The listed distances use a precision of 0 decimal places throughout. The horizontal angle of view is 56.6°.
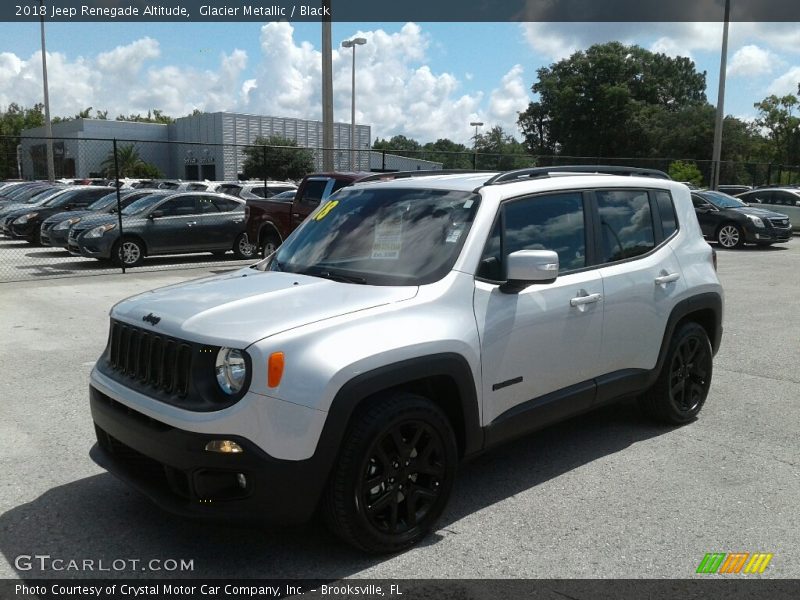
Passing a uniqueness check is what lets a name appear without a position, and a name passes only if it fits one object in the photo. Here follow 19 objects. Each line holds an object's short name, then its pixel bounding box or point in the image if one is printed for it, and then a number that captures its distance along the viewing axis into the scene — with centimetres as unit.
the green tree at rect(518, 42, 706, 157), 7362
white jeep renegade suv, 319
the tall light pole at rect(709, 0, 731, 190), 2811
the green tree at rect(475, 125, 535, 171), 2739
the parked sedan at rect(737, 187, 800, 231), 2455
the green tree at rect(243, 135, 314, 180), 4384
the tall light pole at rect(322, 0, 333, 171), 1688
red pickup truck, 1321
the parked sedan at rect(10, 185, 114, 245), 2073
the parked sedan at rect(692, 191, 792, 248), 2002
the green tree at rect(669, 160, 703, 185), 3494
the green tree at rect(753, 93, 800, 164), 6906
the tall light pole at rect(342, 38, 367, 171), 3478
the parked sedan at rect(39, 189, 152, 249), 1750
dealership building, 5659
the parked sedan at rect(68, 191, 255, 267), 1548
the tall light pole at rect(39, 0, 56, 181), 3891
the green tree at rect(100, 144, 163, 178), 5566
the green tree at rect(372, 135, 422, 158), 10623
